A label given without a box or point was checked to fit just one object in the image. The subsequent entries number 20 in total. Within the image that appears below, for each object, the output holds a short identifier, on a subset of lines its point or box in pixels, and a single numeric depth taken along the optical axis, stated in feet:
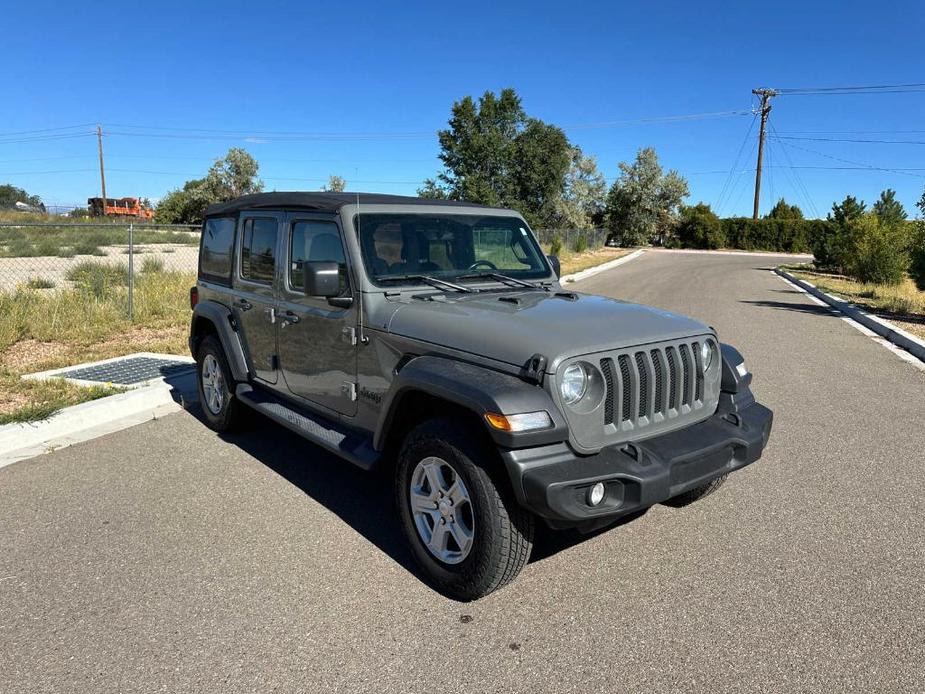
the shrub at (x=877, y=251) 58.39
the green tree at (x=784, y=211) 186.91
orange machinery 226.17
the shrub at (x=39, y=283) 44.73
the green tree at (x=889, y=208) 80.94
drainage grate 22.11
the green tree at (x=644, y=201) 192.95
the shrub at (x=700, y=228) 180.86
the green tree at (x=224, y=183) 213.87
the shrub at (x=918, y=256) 41.91
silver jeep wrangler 9.42
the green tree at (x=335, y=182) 228.47
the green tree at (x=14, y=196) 300.65
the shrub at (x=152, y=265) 53.16
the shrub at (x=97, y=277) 38.27
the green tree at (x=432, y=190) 142.41
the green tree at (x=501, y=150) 142.20
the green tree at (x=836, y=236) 81.79
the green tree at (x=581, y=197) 163.12
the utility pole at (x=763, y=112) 179.01
